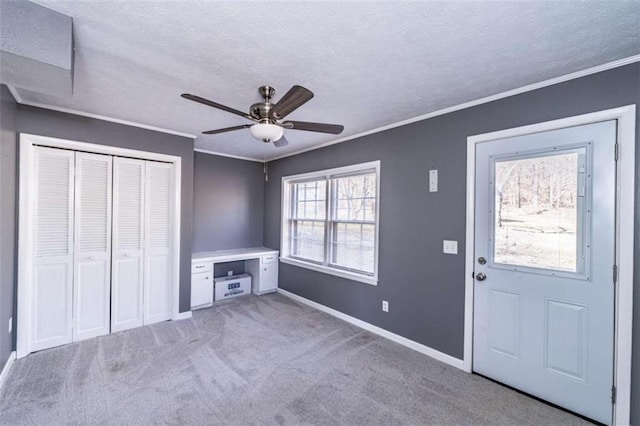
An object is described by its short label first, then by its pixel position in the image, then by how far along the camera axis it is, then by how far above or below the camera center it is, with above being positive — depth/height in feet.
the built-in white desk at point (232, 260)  13.32 -3.11
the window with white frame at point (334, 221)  11.81 -0.43
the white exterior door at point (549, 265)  6.38 -1.29
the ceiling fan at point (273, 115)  5.91 +2.30
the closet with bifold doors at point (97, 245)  9.27 -1.33
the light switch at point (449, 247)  8.80 -1.06
